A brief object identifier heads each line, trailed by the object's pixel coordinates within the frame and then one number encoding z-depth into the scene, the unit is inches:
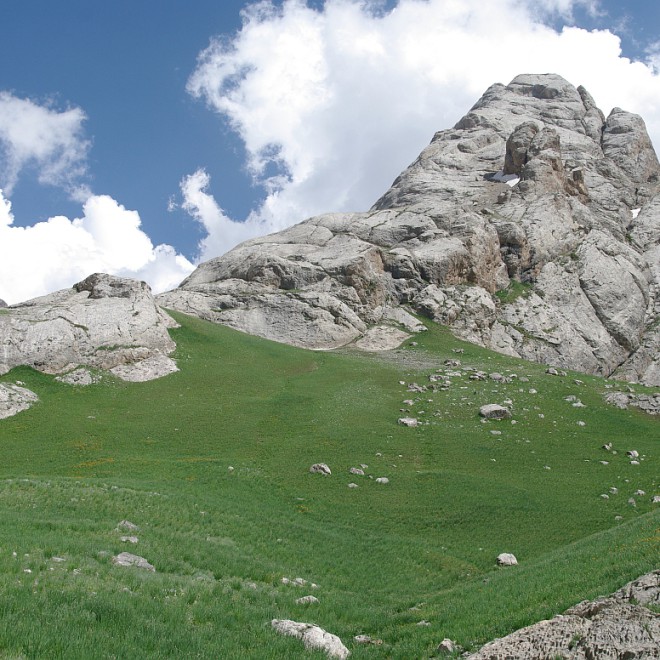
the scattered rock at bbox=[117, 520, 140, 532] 857.5
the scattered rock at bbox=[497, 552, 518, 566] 1020.0
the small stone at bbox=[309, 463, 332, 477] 1471.7
